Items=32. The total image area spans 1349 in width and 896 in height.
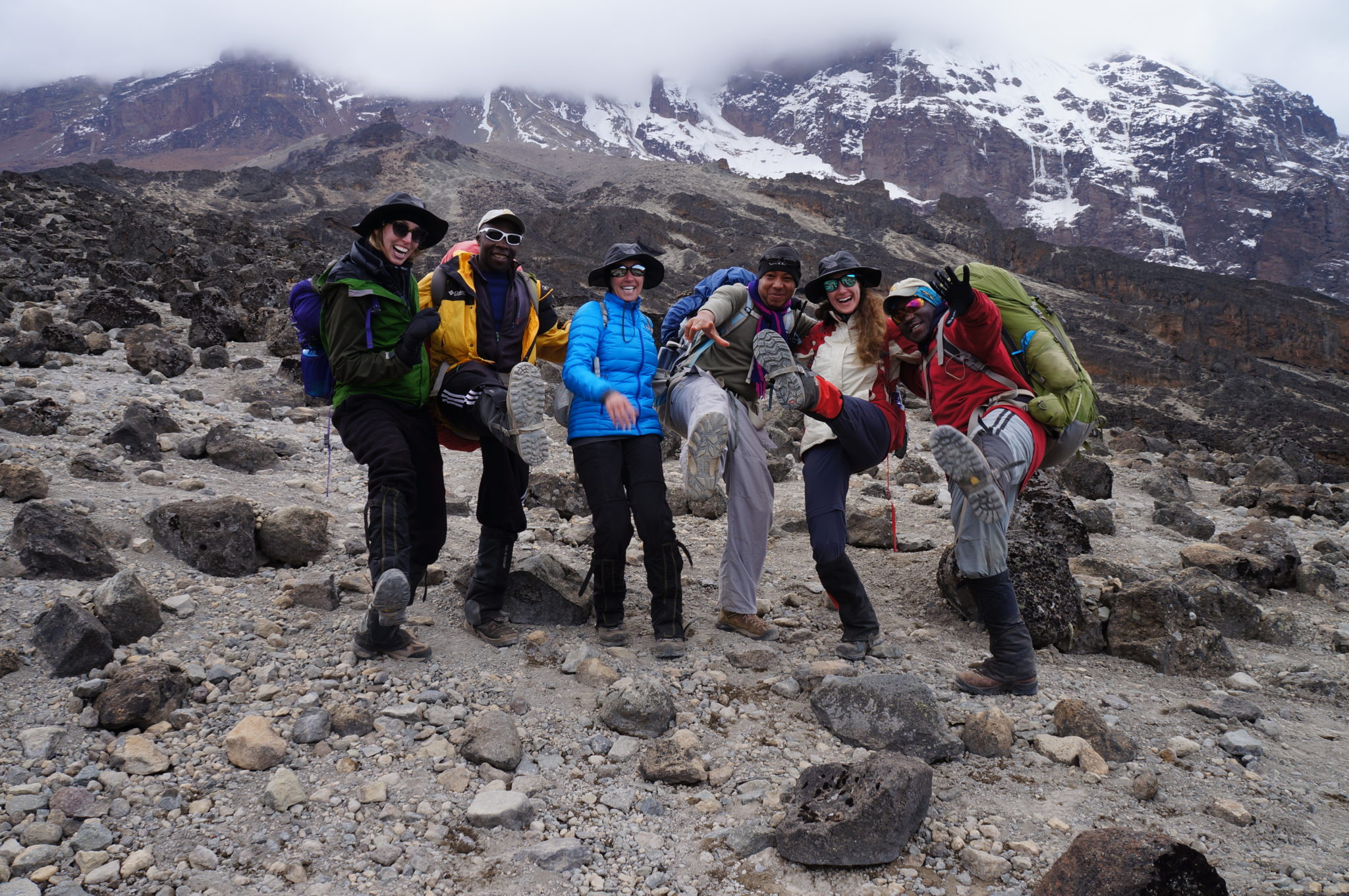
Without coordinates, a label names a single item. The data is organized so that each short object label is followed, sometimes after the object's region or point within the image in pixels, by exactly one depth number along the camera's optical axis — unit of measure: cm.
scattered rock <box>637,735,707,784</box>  273
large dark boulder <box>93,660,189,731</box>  263
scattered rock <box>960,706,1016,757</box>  296
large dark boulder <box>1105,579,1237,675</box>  396
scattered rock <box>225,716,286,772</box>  257
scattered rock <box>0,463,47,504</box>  427
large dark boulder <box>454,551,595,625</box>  405
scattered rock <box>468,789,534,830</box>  243
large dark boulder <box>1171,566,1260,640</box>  457
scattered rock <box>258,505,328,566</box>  425
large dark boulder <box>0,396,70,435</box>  546
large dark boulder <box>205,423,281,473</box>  591
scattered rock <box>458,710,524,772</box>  273
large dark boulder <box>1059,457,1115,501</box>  841
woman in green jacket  317
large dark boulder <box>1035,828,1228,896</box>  190
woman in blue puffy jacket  363
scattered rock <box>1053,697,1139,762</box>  298
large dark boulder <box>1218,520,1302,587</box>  557
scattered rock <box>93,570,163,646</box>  316
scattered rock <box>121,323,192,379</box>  820
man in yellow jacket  338
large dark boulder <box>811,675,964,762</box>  292
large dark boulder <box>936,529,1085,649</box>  413
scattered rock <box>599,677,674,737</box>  301
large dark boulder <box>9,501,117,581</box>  356
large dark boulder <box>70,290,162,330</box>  941
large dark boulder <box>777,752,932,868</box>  229
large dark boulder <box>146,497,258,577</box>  401
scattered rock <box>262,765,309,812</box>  239
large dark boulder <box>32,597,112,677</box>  290
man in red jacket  325
